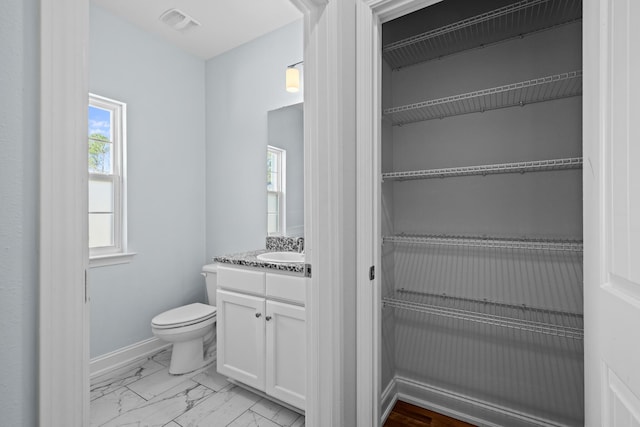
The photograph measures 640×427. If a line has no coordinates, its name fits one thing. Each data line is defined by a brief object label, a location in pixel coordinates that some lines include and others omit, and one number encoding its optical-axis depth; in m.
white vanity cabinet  1.66
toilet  2.12
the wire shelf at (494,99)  1.41
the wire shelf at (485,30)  1.48
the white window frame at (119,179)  2.39
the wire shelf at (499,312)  1.35
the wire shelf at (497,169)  1.33
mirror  2.44
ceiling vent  2.32
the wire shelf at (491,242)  1.32
